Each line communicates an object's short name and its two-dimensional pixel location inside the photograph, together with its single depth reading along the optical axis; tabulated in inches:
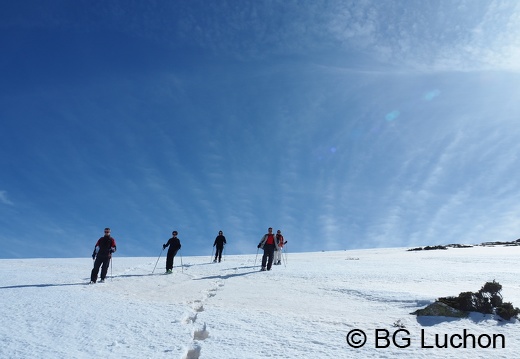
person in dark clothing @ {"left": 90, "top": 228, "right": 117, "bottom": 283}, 498.0
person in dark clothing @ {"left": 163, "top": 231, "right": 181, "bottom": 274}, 607.2
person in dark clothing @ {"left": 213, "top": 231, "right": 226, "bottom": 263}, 813.9
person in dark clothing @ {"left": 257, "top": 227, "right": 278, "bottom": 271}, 626.3
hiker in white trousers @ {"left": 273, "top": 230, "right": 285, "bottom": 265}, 668.8
